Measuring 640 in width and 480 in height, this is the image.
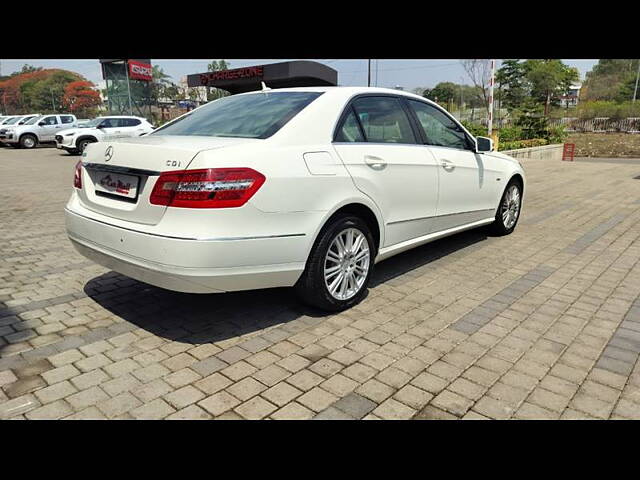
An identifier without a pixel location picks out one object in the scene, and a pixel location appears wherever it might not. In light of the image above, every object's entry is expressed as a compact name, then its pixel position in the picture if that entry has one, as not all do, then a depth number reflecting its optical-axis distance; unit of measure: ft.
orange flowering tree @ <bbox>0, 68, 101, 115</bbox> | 352.49
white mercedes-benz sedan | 9.34
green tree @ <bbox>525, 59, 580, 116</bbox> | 176.14
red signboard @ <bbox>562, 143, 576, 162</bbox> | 71.76
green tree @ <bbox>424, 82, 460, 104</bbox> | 316.81
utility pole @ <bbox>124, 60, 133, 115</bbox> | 136.87
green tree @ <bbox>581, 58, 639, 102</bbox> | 252.62
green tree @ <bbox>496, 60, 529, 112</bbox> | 185.57
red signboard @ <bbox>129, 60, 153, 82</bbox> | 141.63
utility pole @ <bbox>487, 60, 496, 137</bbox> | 55.98
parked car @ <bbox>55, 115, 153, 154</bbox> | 66.85
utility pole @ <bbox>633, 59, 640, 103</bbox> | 228.43
